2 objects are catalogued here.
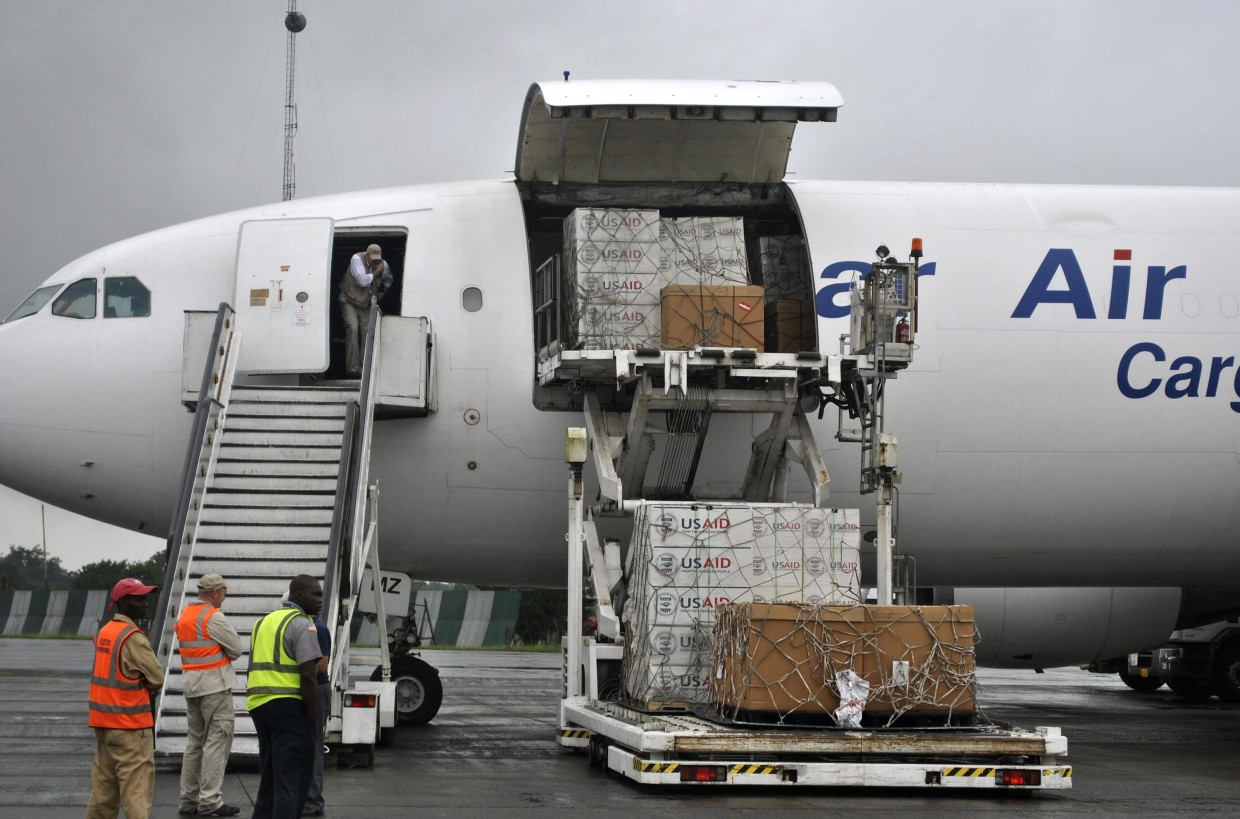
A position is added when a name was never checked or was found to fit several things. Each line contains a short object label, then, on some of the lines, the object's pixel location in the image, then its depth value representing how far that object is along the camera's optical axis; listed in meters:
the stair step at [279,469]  12.62
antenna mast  53.09
